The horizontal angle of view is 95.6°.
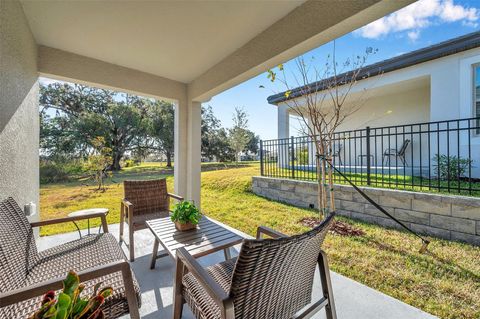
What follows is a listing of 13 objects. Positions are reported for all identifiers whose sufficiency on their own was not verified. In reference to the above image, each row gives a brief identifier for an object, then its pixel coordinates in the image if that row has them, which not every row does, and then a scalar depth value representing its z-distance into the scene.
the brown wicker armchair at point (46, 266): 1.12
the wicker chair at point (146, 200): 3.06
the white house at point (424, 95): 4.61
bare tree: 3.47
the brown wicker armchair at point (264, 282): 1.01
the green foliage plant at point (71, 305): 0.70
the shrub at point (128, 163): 9.49
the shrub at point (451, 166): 4.09
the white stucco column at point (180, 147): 4.34
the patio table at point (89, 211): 2.76
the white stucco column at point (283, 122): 7.54
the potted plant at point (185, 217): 2.26
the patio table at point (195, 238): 1.91
